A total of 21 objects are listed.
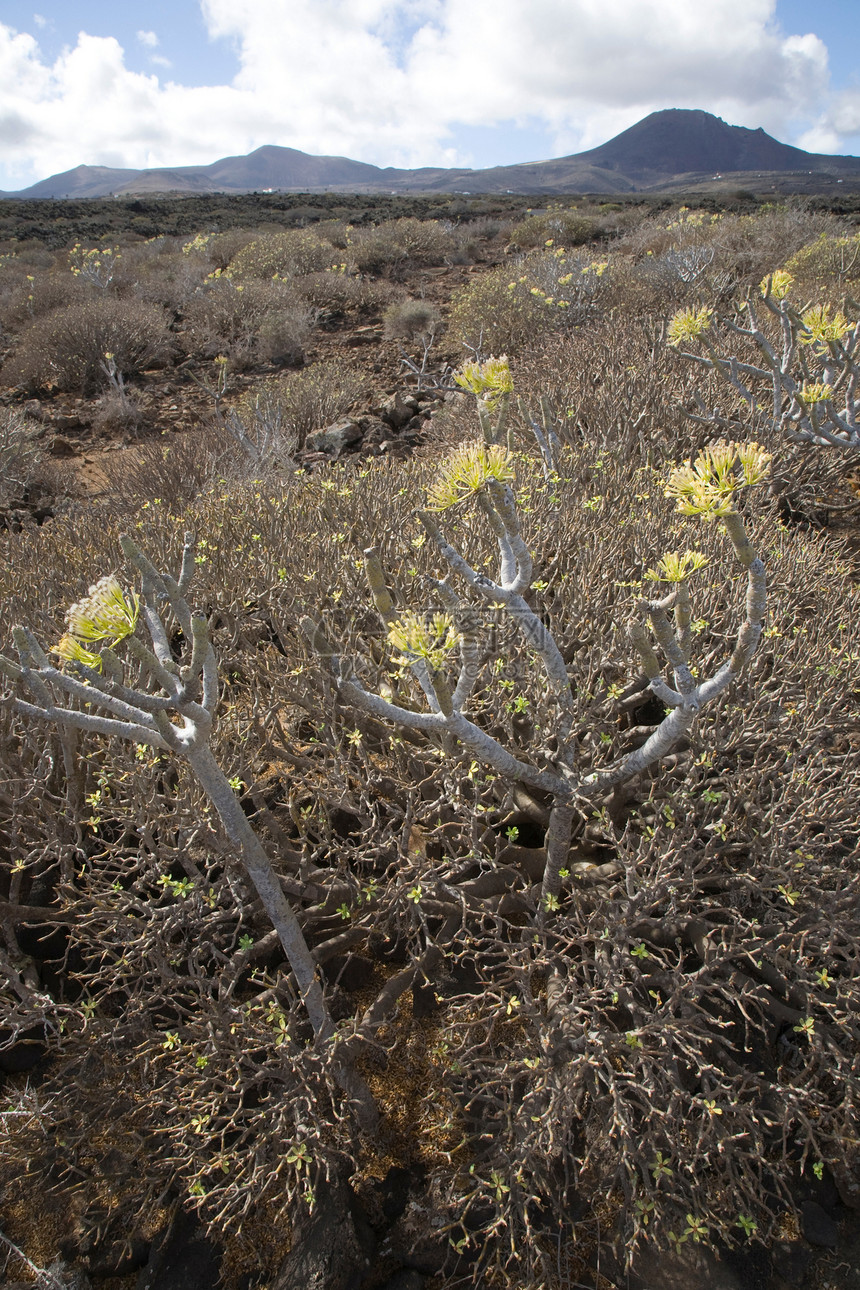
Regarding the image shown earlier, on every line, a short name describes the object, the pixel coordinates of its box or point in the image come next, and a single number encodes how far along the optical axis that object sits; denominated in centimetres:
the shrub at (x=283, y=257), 1381
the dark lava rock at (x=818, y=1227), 200
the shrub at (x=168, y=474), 568
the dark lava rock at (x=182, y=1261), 204
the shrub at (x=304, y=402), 726
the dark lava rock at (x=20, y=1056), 248
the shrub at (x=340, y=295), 1270
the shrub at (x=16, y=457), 644
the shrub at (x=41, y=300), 1241
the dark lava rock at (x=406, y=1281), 200
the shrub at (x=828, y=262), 802
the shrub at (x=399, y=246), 1527
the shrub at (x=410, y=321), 1102
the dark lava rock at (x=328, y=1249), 192
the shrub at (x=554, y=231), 1638
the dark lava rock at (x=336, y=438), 679
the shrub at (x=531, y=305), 817
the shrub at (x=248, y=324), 1058
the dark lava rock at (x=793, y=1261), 194
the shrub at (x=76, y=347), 991
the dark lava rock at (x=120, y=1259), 210
